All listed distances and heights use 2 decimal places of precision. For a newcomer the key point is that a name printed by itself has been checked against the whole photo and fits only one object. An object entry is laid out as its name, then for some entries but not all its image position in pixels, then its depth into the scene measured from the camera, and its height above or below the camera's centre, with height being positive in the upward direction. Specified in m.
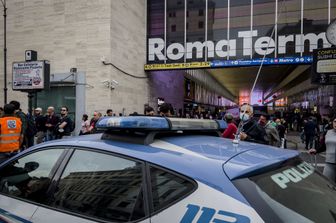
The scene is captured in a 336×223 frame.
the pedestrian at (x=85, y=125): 11.93 -0.54
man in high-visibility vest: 5.98 -0.42
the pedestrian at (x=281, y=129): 14.15 -0.71
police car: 1.75 -0.41
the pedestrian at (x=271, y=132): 8.99 -0.54
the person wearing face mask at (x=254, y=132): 6.40 -0.39
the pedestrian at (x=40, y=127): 12.04 -0.60
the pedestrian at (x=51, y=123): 11.73 -0.46
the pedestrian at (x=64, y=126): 11.14 -0.53
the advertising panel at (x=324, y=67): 7.34 +0.97
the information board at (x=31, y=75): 10.80 +1.06
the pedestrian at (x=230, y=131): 7.13 -0.41
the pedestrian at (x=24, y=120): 8.16 -0.26
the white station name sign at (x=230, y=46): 19.69 +3.86
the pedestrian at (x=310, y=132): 15.91 -0.93
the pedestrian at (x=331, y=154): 5.00 -0.61
